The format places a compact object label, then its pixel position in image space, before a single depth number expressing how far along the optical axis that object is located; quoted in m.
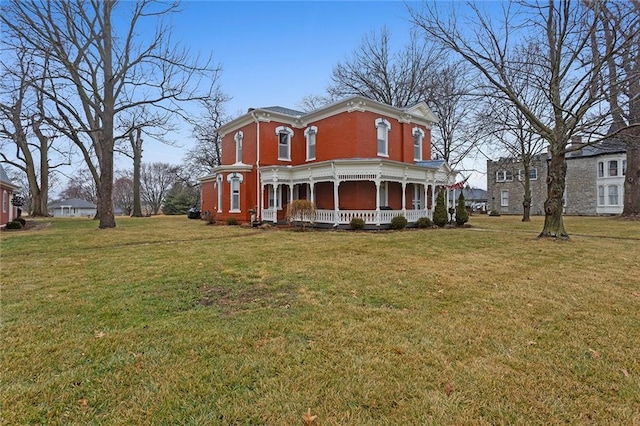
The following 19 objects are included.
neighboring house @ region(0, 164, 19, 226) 18.28
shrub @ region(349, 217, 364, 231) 15.73
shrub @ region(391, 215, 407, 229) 16.24
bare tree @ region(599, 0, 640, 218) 9.86
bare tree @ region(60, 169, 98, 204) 64.69
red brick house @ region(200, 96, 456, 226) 17.05
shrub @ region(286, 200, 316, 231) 15.98
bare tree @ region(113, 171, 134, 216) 58.66
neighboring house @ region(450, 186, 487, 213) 60.14
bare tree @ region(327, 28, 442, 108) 26.48
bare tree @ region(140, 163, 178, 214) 58.19
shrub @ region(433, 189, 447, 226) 17.89
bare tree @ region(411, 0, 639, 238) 11.01
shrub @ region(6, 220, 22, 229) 16.06
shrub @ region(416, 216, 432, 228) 17.38
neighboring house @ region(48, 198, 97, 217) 63.26
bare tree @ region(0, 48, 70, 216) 15.35
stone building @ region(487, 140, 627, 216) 32.03
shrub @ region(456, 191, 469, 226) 18.75
